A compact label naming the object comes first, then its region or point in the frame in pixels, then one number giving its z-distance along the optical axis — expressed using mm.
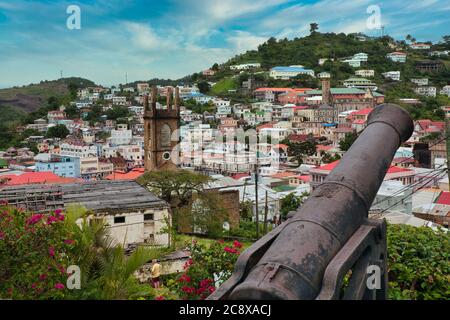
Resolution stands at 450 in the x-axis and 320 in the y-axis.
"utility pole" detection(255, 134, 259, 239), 48012
